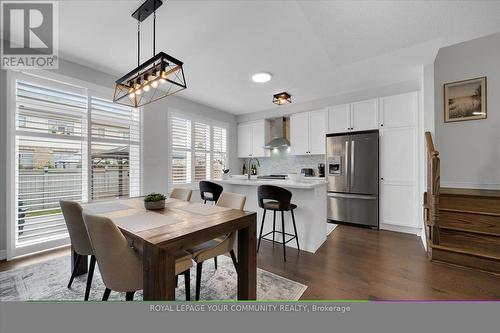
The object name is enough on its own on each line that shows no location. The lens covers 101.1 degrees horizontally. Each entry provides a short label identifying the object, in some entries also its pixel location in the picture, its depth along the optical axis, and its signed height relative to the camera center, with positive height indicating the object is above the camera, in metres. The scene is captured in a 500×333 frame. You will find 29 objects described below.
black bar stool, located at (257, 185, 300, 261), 2.45 -0.38
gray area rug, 1.73 -1.09
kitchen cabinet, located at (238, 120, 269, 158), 5.16 +0.72
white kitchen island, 2.66 -0.64
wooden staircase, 2.21 -0.69
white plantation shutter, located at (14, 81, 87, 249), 2.45 +0.10
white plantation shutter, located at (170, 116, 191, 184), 4.07 +0.34
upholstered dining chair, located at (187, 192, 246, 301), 1.58 -0.66
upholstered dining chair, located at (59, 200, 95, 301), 1.58 -0.51
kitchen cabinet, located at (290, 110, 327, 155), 4.32 +0.75
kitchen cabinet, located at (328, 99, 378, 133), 3.68 +0.94
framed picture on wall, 2.98 +1.00
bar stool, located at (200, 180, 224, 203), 3.09 -0.37
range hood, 4.80 +0.83
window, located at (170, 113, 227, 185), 4.12 +0.39
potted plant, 1.83 -0.32
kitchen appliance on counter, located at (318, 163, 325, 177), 4.49 -0.08
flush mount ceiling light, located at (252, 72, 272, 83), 3.13 +1.39
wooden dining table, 1.07 -0.40
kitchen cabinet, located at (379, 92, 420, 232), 3.32 +0.07
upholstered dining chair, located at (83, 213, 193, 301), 1.15 -0.52
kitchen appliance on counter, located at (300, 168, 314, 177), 4.65 -0.12
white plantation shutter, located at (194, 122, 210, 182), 4.56 +0.35
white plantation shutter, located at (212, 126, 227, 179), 5.03 +0.39
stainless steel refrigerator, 3.59 -0.20
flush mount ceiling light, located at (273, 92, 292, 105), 3.93 +1.33
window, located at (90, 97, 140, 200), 3.01 +0.25
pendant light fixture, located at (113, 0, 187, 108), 1.54 +0.77
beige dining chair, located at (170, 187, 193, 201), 2.53 -0.35
